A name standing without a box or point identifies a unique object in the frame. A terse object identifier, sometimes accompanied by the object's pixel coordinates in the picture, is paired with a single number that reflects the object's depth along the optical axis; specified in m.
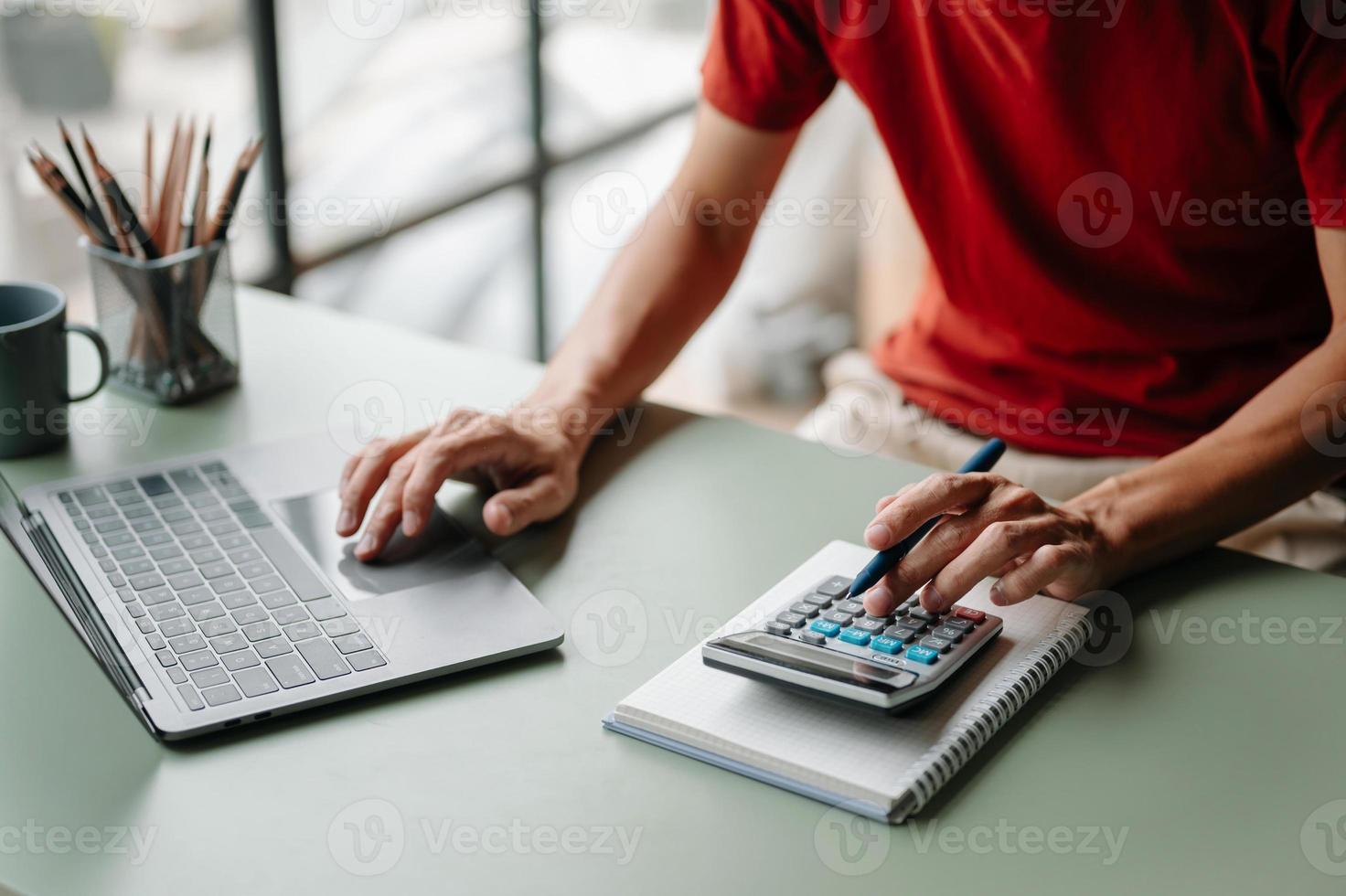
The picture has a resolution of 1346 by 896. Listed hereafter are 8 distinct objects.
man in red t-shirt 0.99
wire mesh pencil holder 1.18
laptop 0.79
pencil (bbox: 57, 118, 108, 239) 1.15
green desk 0.66
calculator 0.74
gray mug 1.07
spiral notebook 0.70
